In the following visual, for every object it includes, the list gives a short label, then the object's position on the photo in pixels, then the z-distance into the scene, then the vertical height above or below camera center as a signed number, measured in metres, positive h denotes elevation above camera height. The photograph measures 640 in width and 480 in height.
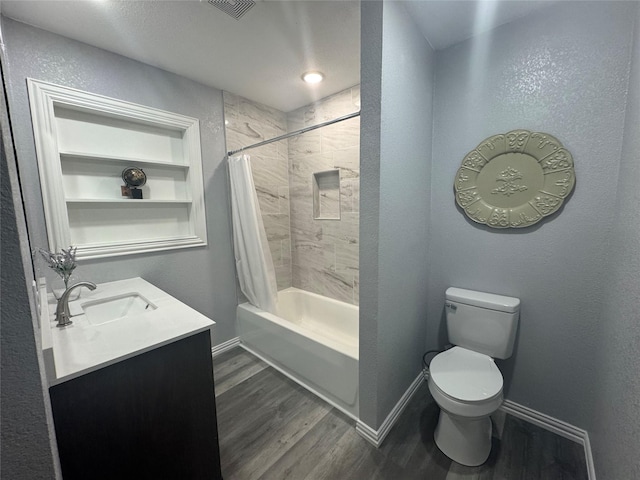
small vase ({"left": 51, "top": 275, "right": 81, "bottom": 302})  1.56 -0.42
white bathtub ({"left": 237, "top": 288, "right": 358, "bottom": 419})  1.70 -1.04
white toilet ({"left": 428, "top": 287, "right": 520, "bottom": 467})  1.29 -0.90
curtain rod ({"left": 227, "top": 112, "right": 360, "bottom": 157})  1.48 +0.58
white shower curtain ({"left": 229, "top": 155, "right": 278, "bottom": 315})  2.24 -0.21
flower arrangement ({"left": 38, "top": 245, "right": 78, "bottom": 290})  1.32 -0.22
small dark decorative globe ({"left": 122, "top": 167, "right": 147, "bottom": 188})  1.86 +0.30
